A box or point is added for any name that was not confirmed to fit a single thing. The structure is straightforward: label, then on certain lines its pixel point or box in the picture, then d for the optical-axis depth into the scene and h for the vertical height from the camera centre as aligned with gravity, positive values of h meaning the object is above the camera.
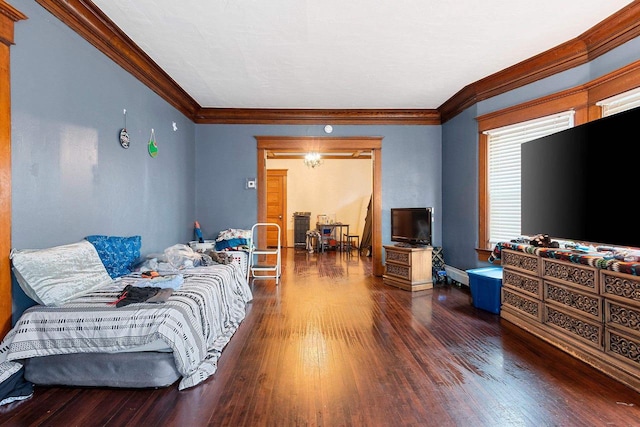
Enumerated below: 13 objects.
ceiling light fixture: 8.41 +1.48
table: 9.16 -0.43
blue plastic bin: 3.59 -0.83
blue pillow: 2.84 -0.35
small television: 4.74 -0.17
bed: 2.01 -0.78
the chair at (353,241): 9.33 -0.82
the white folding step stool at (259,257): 4.85 -0.74
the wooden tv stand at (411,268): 4.71 -0.79
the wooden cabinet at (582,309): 2.08 -0.72
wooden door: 10.04 +0.44
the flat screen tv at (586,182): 2.15 +0.26
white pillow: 2.08 -0.40
